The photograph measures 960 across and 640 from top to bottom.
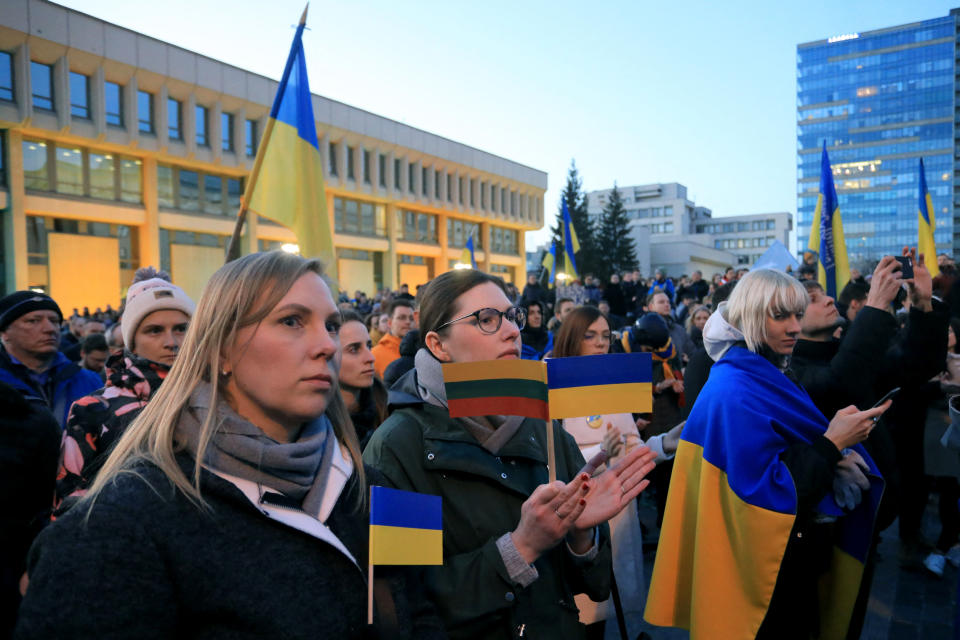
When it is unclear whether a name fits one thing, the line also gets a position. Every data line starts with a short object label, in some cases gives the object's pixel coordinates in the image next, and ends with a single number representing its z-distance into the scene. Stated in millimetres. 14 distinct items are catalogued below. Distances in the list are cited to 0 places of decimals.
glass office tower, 107869
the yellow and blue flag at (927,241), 8723
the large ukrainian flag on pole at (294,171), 4852
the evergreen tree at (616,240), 58275
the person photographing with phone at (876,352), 3361
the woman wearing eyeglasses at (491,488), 1830
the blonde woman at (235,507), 1229
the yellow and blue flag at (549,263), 21123
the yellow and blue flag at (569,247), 15972
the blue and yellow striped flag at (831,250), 7660
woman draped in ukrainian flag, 2801
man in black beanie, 4191
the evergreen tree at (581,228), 55062
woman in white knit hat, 2559
